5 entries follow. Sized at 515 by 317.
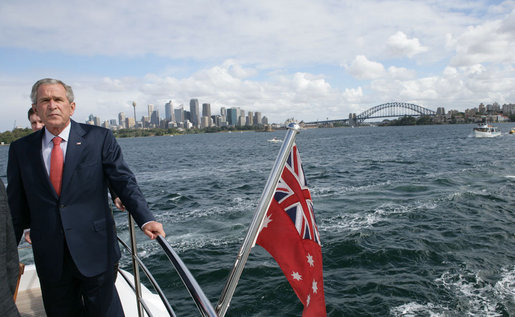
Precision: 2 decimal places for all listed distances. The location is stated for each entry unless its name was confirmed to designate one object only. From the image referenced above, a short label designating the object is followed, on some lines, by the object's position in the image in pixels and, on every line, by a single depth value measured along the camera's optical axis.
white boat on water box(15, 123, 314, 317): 1.68
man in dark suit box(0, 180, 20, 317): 1.53
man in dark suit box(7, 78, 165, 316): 2.29
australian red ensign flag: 2.58
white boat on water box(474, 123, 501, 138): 60.44
